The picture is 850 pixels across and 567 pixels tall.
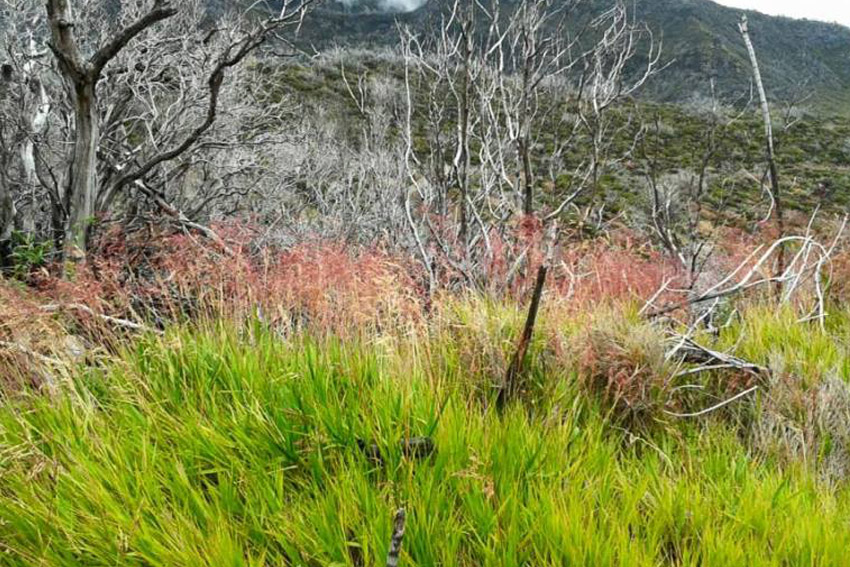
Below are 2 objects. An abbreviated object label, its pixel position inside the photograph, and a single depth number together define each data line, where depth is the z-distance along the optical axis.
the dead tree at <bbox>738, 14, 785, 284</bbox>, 3.80
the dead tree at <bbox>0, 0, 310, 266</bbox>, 3.44
